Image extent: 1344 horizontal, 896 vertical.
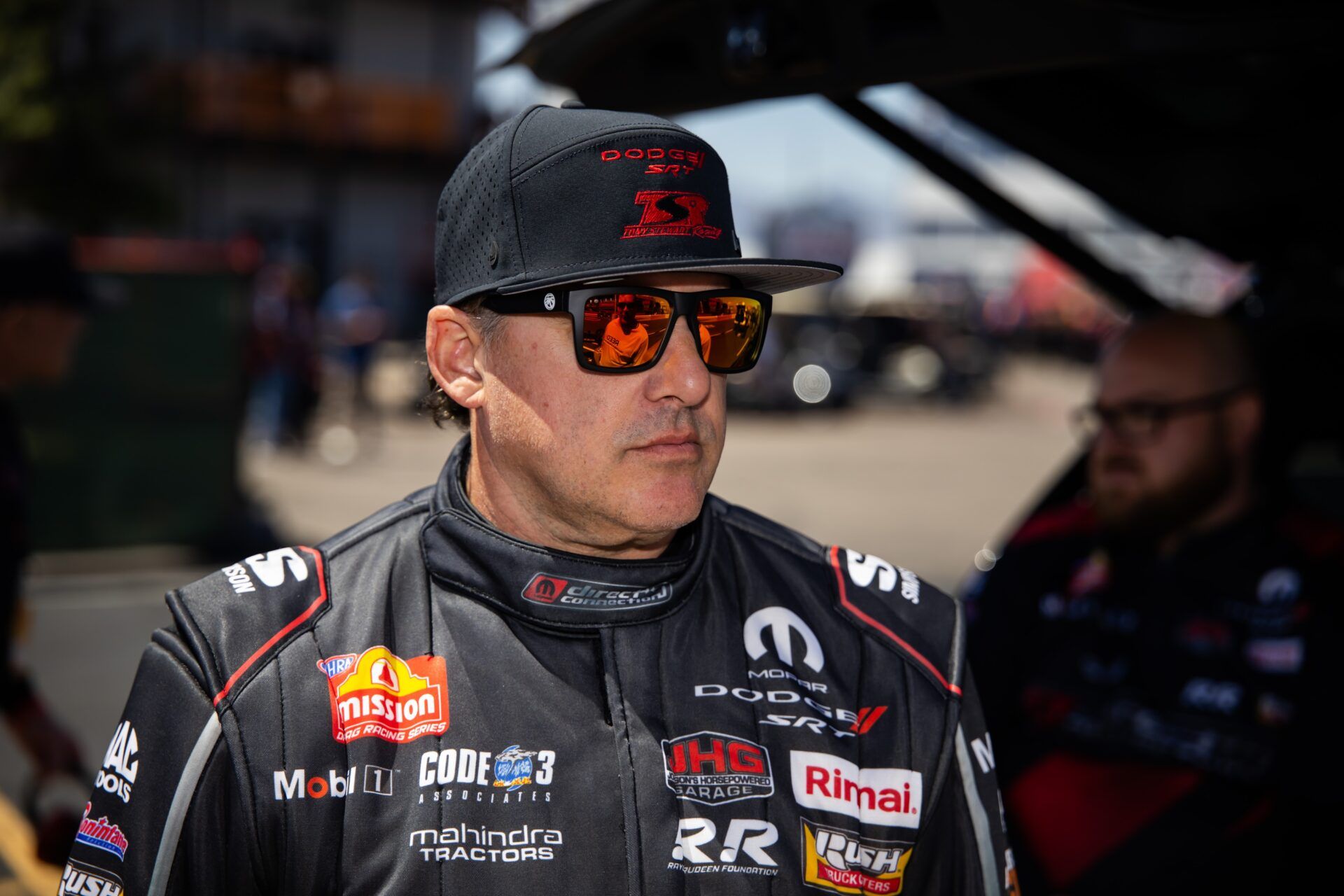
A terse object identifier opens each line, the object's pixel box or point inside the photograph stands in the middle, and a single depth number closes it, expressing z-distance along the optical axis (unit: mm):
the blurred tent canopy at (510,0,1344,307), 1871
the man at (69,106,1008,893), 1550
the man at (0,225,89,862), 3562
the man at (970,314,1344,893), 2600
